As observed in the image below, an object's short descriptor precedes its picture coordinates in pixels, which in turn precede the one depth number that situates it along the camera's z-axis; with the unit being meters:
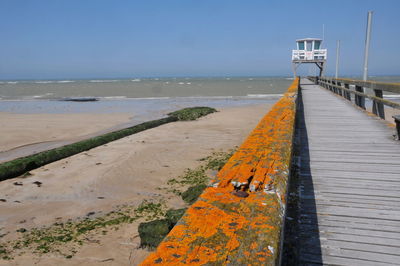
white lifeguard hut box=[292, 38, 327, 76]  35.28
